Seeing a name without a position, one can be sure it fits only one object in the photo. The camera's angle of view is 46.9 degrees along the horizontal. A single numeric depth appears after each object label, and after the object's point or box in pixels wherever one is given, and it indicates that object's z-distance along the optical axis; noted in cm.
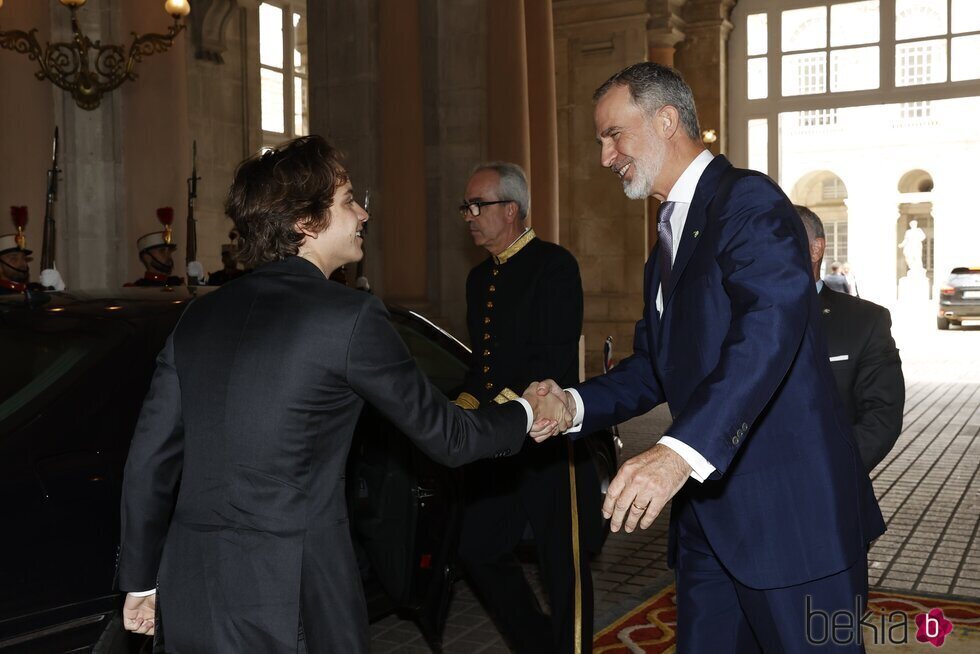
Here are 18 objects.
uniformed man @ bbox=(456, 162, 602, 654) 421
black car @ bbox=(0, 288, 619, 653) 305
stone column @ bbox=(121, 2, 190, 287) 1039
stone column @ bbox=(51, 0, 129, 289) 1009
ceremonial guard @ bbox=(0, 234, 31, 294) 825
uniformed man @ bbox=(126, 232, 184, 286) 941
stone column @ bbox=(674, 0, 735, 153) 1942
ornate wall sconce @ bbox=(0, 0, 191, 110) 925
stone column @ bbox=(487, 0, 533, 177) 1146
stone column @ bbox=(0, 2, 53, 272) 938
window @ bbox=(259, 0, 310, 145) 2195
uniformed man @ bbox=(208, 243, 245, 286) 1084
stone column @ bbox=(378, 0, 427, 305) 1123
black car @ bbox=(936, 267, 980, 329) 3003
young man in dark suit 242
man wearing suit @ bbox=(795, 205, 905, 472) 417
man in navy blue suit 245
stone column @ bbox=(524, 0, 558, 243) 1305
